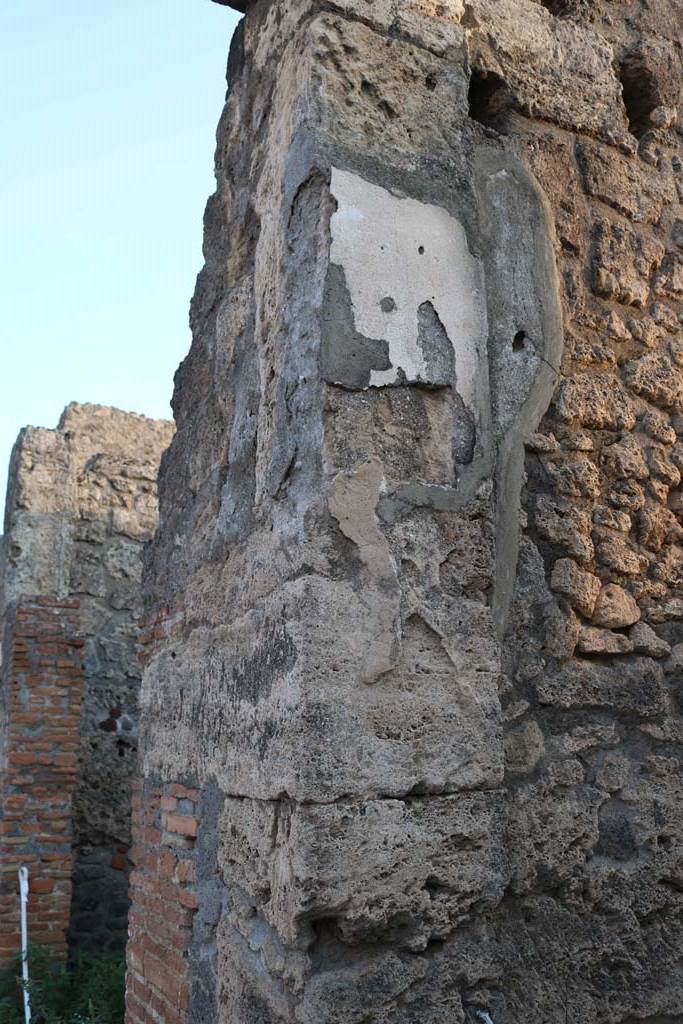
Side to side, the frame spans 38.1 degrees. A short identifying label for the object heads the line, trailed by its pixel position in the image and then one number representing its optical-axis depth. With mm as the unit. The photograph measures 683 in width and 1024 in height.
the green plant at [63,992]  5527
